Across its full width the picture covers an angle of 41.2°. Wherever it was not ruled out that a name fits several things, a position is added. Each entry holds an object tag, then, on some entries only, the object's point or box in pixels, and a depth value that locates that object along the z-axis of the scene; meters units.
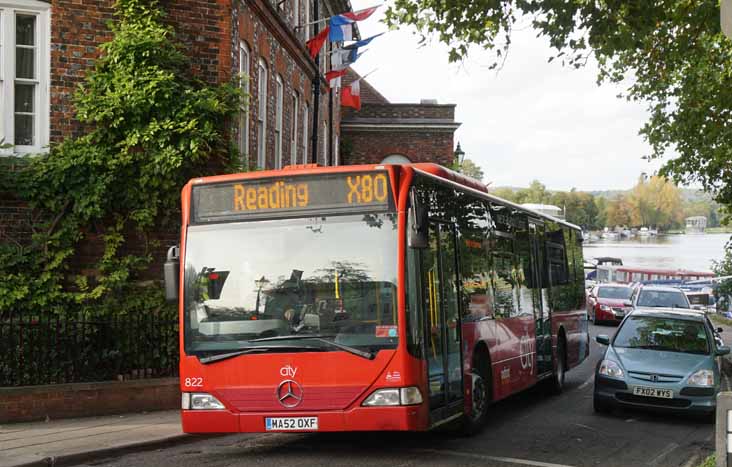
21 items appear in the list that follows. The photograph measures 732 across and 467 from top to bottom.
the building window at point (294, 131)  25.70
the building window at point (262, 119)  21.84
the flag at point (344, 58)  26.11
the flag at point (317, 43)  24.53
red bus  9.16
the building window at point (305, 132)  27.75
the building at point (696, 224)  156.99
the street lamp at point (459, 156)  38.20
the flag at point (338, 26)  23.64
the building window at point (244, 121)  19.27
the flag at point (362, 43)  25.17
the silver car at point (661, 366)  13.40
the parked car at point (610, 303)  37.53
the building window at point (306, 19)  28.05
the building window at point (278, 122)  23.91
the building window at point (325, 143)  32.44
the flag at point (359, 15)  23.19
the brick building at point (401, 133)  40.59
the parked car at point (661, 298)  32.62
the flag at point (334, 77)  26.89
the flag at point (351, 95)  33.09
